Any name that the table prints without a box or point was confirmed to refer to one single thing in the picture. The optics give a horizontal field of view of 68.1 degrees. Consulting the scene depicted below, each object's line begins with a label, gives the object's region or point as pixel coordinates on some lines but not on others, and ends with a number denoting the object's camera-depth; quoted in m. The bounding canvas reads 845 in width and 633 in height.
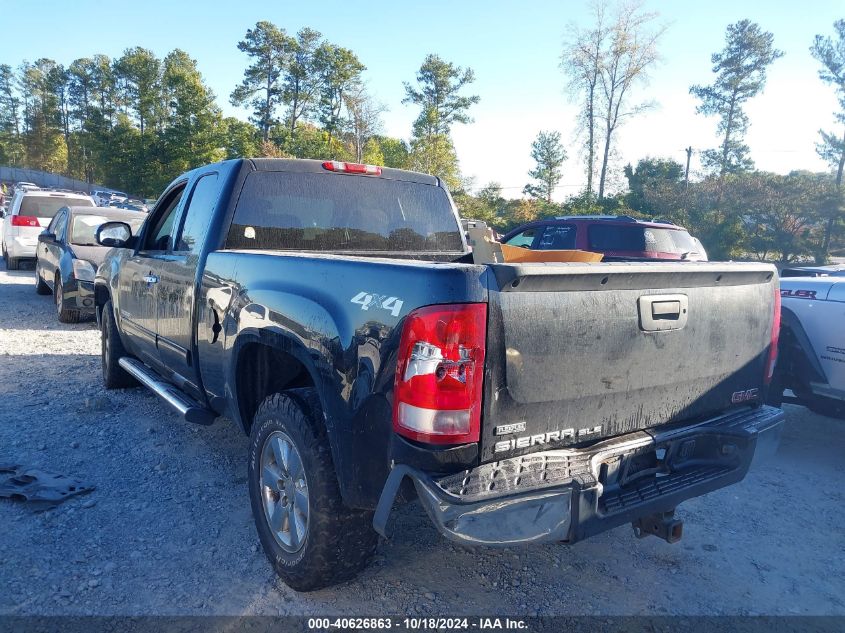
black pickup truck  2.12
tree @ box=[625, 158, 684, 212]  37.22
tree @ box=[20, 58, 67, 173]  76.12
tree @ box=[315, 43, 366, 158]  50.81
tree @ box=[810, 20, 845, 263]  32.41
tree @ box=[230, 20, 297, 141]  51.44
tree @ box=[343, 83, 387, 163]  43.47
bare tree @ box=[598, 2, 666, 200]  35.38
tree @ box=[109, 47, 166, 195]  59.28
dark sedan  8.46
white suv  13.82
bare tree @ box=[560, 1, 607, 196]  35.69
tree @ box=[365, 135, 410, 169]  38.54
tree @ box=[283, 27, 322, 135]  52.25
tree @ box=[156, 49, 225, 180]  44.66
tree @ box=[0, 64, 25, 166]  77.19
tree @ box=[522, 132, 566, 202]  39.62
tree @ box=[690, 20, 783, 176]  40.00
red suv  9.29
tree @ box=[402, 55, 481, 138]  44.03
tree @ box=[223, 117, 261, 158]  45.50
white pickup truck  4.40
